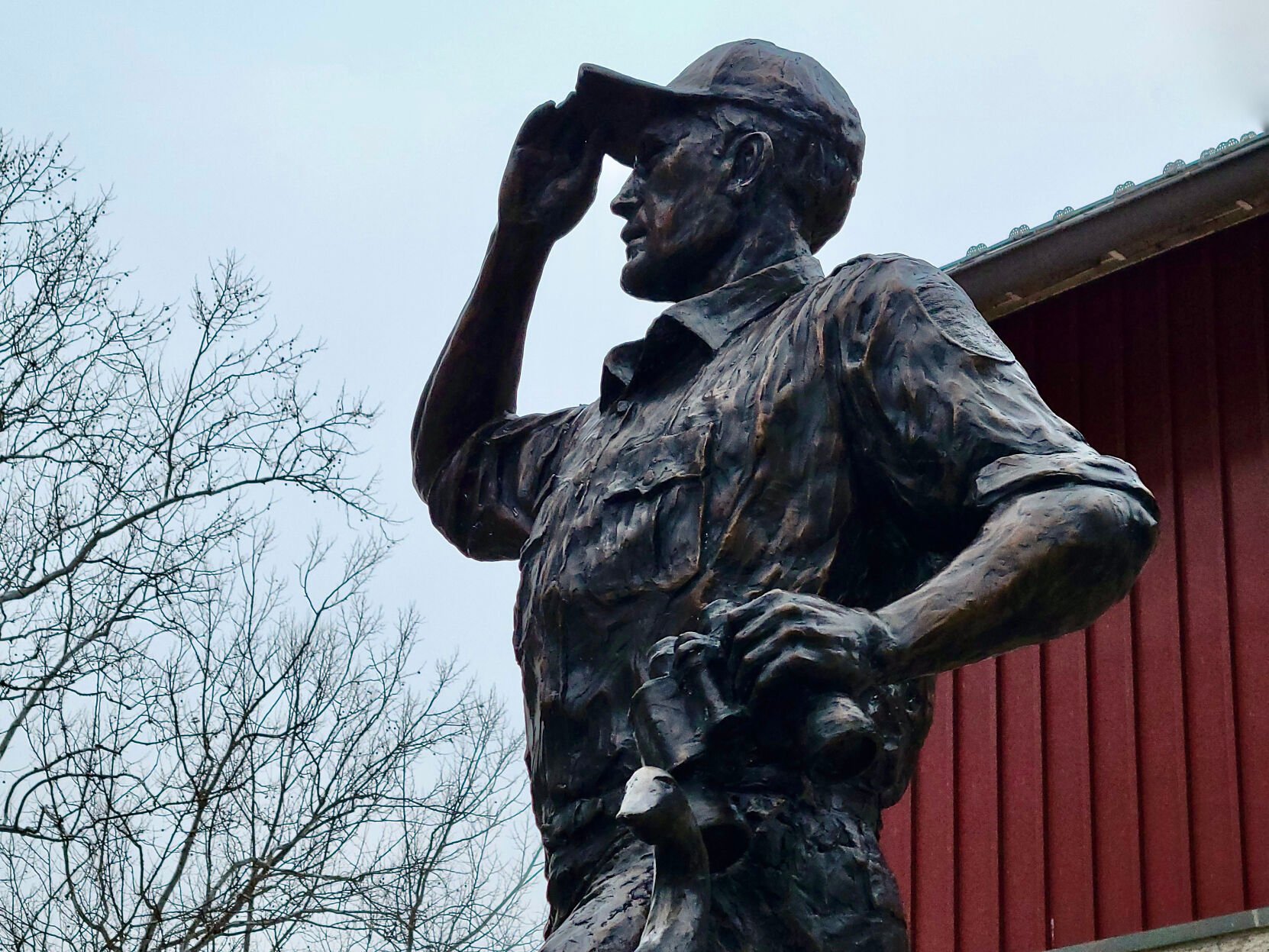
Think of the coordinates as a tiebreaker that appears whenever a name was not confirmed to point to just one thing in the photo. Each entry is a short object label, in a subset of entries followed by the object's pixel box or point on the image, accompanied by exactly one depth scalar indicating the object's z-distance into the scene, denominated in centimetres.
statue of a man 234
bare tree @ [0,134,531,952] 1002
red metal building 757
